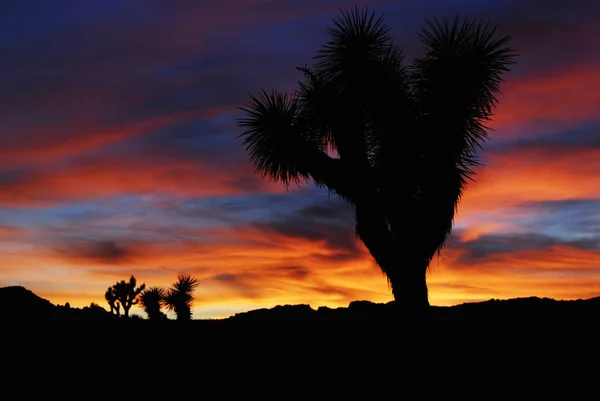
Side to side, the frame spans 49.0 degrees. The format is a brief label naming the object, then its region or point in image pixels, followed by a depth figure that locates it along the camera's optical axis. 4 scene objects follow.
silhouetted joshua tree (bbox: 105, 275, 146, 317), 33.91
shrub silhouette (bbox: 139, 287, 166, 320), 27.30
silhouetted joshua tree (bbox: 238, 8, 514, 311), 13.53
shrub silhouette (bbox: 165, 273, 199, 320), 26.67
